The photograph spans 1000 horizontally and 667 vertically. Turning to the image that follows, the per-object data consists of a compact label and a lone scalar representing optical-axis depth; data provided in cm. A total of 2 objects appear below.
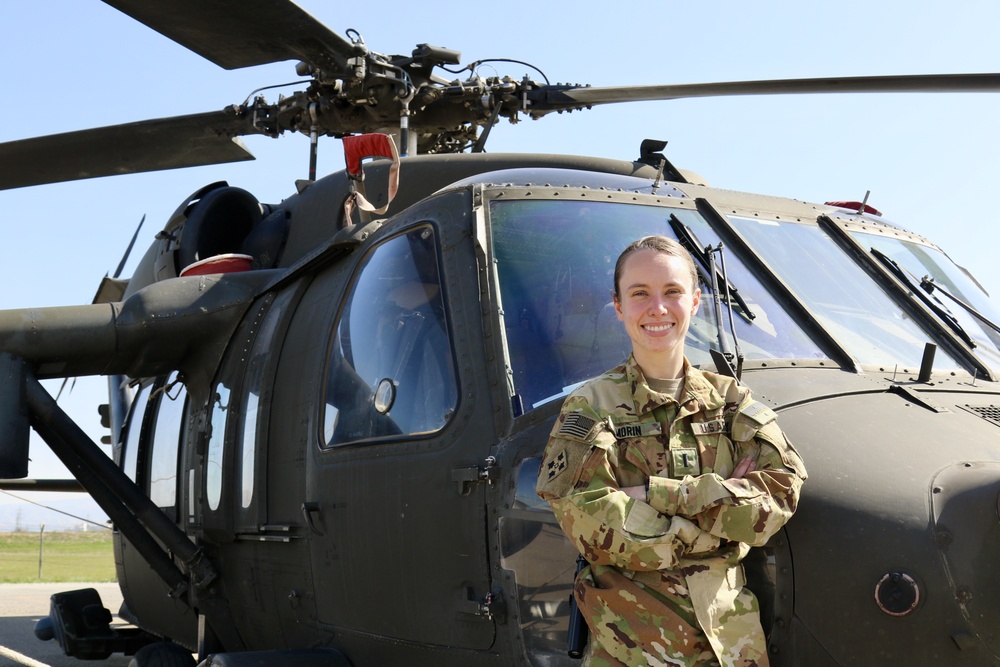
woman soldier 234
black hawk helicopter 256
